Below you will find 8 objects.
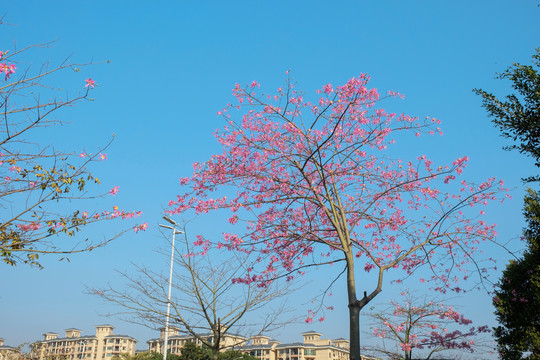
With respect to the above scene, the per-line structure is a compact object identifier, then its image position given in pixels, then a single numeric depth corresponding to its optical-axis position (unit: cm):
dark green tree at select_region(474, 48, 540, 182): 1016
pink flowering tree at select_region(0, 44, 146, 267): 588
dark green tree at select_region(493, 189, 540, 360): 1297
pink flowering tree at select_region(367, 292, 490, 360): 1880
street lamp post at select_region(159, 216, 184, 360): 1373
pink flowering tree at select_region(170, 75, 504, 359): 962
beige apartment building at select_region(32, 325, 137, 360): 10606
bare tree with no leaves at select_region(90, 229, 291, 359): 1348
